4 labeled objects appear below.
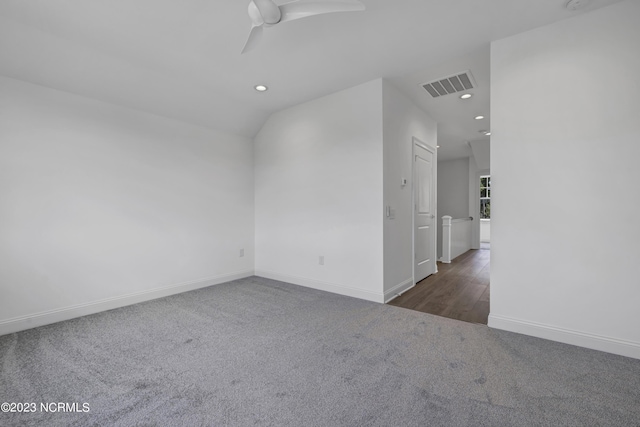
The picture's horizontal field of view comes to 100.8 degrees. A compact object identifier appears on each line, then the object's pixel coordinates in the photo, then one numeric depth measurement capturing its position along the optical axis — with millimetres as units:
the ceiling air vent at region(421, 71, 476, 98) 3249
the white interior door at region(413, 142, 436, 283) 4160
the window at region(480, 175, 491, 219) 8945
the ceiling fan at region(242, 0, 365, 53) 1711
